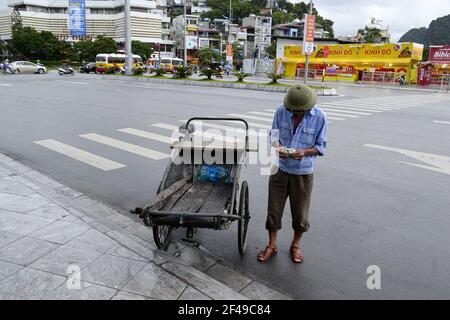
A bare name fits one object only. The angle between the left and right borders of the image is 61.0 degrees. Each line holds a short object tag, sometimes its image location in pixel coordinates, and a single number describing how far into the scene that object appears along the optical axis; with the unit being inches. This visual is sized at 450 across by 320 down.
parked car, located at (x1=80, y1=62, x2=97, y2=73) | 1749.5
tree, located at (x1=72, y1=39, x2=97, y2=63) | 2416.3
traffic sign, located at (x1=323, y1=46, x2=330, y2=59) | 1493.7
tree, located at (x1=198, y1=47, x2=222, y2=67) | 2616.9
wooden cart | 121.0
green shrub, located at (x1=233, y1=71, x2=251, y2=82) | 1105.6
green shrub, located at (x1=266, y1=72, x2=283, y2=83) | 1027.7
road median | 864.9
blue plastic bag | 163.8
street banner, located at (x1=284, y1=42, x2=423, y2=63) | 1365.7
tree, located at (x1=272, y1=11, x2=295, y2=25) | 4173.2
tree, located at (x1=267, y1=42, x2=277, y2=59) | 3095.7
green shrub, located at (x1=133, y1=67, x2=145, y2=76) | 1362.0
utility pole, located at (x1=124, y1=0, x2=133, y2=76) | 1294.3
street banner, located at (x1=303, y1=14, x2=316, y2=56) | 888.3
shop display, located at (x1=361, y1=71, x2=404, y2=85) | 1326.3
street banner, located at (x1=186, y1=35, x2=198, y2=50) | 3137.3
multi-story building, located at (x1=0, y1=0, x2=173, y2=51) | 3253.0
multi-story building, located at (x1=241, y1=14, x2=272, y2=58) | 3238.2
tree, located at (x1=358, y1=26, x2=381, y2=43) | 2613.2
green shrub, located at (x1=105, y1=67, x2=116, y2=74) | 1527.9
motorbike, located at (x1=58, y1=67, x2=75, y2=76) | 1518.9
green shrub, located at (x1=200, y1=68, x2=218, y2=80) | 1170.0
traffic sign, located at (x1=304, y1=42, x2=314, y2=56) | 901.8
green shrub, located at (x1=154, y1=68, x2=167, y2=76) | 1333.7
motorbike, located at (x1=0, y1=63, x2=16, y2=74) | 1470.0
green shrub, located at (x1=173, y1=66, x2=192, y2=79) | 1222.3
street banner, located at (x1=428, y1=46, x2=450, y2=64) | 1219.9
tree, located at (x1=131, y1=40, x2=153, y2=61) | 2642.7
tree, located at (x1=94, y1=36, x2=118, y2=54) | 2436.0
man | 125.3
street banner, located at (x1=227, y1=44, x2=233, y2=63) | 1715.1
